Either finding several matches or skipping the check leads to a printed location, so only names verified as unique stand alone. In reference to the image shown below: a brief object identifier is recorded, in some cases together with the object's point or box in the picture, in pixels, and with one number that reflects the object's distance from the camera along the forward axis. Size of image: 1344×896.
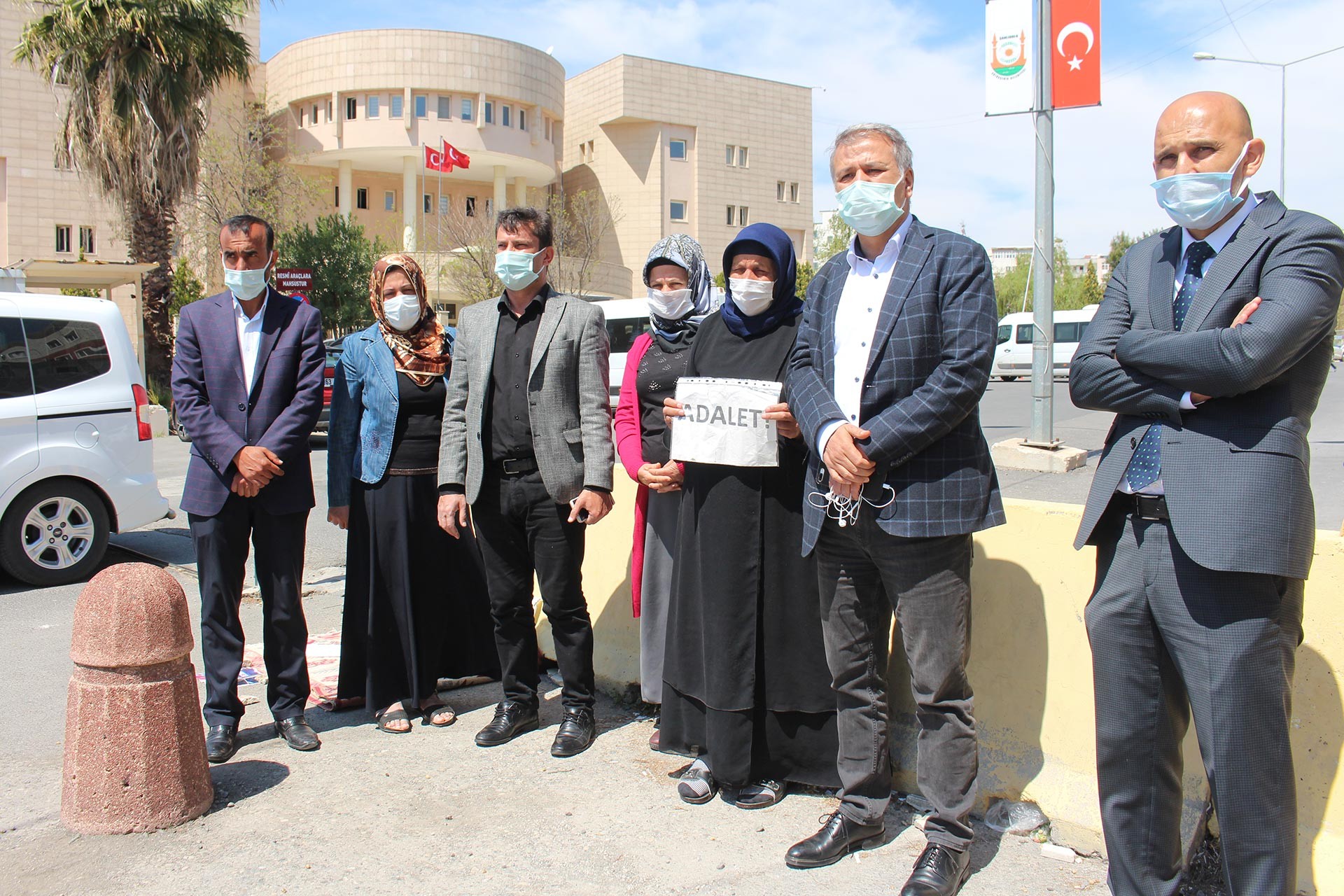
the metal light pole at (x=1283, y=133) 29.27
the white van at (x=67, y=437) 7.23
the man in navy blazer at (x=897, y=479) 2.98
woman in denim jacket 4.49
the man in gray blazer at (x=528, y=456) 4.21
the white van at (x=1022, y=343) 42.88
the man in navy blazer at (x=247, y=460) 4.20
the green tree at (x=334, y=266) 34.19
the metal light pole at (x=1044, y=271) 12.32
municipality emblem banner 12.30
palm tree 19.78
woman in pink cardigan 4.12
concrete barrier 3.24
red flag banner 11.94
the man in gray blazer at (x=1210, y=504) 2.40
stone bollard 3.46
